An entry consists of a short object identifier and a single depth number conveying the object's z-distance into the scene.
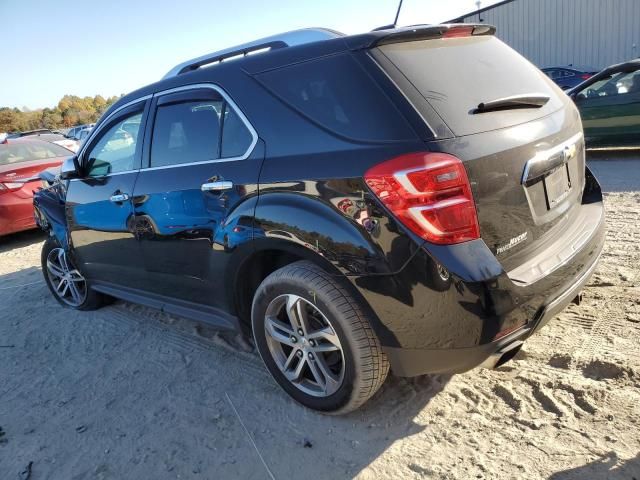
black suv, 2.11
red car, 7.12
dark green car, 7.74
